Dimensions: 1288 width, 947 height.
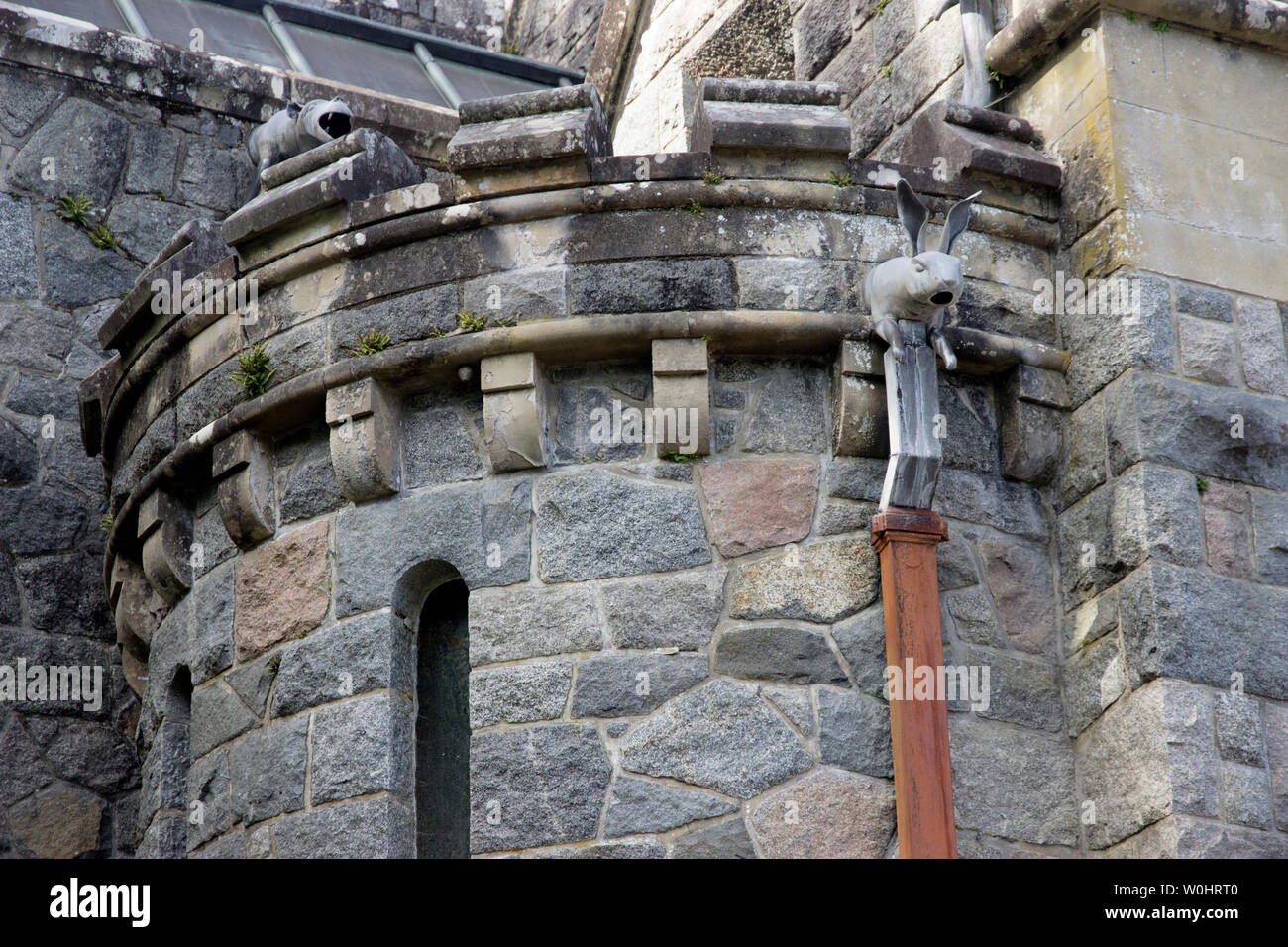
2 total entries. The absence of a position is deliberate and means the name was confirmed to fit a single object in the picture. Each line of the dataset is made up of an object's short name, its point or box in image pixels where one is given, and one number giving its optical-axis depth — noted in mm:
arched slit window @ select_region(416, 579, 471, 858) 6668
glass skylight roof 10688
